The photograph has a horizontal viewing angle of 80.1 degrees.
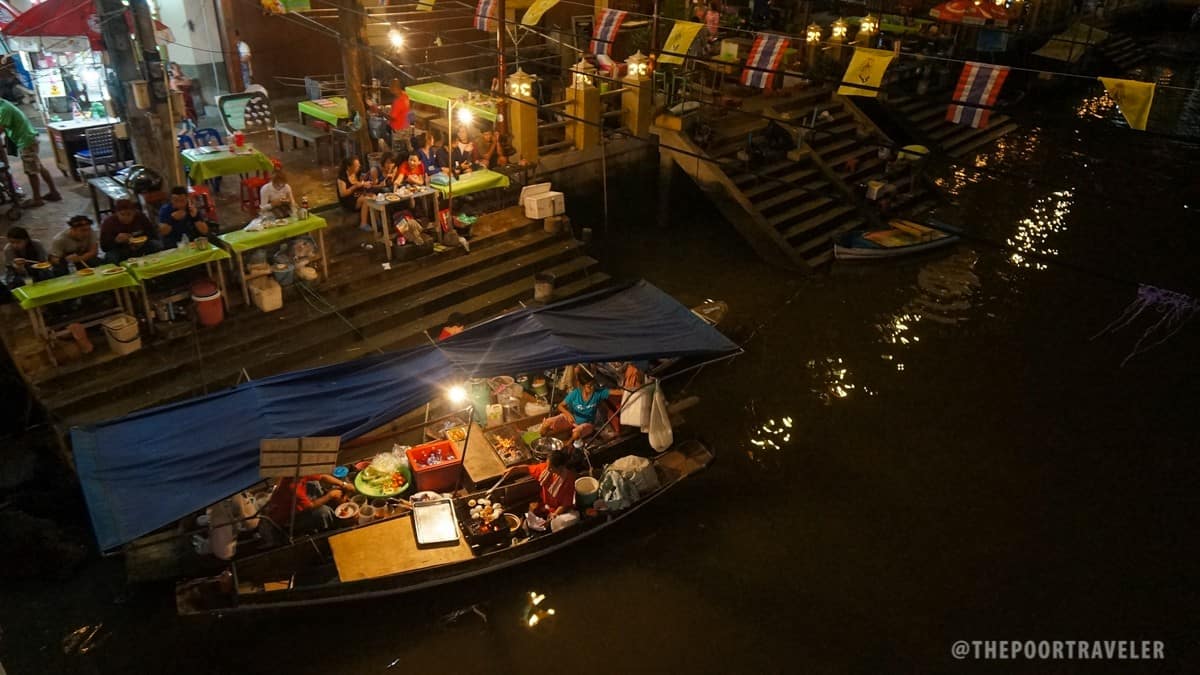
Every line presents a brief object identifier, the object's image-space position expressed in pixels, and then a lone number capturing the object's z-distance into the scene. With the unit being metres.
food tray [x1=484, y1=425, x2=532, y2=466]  10.34
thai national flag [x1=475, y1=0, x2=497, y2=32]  17.19
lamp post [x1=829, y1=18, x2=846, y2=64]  23.55
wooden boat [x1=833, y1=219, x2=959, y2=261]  17.97
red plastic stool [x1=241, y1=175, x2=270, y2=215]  14.24
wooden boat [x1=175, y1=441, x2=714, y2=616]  8.05
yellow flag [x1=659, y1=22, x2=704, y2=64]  14.11
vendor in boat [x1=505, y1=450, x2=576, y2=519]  9.55
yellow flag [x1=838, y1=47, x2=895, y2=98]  12.52
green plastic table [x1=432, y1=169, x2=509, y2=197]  14.20
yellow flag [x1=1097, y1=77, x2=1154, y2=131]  9.20
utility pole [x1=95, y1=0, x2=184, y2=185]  12.17
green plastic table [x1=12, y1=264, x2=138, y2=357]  9.97
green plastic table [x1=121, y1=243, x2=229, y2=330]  10.88
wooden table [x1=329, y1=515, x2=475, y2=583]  8.52
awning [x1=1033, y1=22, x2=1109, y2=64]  33.78
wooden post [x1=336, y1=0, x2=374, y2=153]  15.02
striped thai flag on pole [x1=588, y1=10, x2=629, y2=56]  15.09
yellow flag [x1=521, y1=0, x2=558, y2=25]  15.73
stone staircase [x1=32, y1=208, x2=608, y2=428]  10.64
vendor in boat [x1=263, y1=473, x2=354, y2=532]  8.88
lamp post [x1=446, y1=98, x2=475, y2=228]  14.38
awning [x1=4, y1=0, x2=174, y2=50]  14.45
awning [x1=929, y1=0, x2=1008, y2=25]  21.00
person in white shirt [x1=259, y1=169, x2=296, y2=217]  12.55
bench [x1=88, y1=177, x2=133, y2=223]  12.81
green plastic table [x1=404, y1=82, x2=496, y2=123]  16.36
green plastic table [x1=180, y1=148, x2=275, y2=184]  13.30
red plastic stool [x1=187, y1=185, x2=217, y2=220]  13.12
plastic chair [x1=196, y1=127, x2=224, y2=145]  15.30
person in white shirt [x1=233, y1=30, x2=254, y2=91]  19.28
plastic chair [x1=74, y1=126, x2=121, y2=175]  14.38
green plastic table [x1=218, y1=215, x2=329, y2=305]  11.74
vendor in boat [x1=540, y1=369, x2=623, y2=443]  10.92
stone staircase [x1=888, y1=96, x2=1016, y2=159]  24.48
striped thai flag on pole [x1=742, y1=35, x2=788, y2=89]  14.04
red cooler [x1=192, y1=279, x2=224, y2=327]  11.57
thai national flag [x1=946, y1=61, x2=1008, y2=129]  11.39
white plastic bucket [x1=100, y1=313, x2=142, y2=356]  10.81
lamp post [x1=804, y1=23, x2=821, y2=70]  22.98
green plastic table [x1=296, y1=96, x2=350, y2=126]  16.25
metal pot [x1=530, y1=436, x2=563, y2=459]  10.38
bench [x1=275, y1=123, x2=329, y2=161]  16.69
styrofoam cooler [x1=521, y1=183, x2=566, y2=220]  15.74
